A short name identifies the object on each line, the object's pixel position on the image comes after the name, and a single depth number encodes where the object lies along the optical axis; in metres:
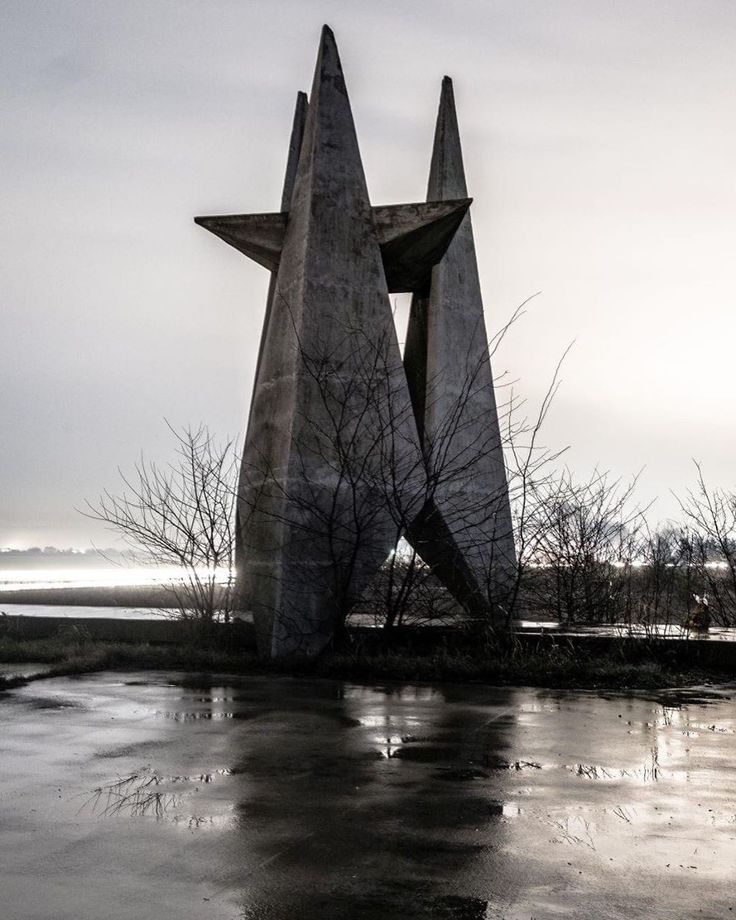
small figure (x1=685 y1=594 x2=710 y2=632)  12.45
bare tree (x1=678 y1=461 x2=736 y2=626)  16.38
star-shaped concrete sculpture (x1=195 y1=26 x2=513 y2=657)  11.27
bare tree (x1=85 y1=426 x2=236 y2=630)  12.19
